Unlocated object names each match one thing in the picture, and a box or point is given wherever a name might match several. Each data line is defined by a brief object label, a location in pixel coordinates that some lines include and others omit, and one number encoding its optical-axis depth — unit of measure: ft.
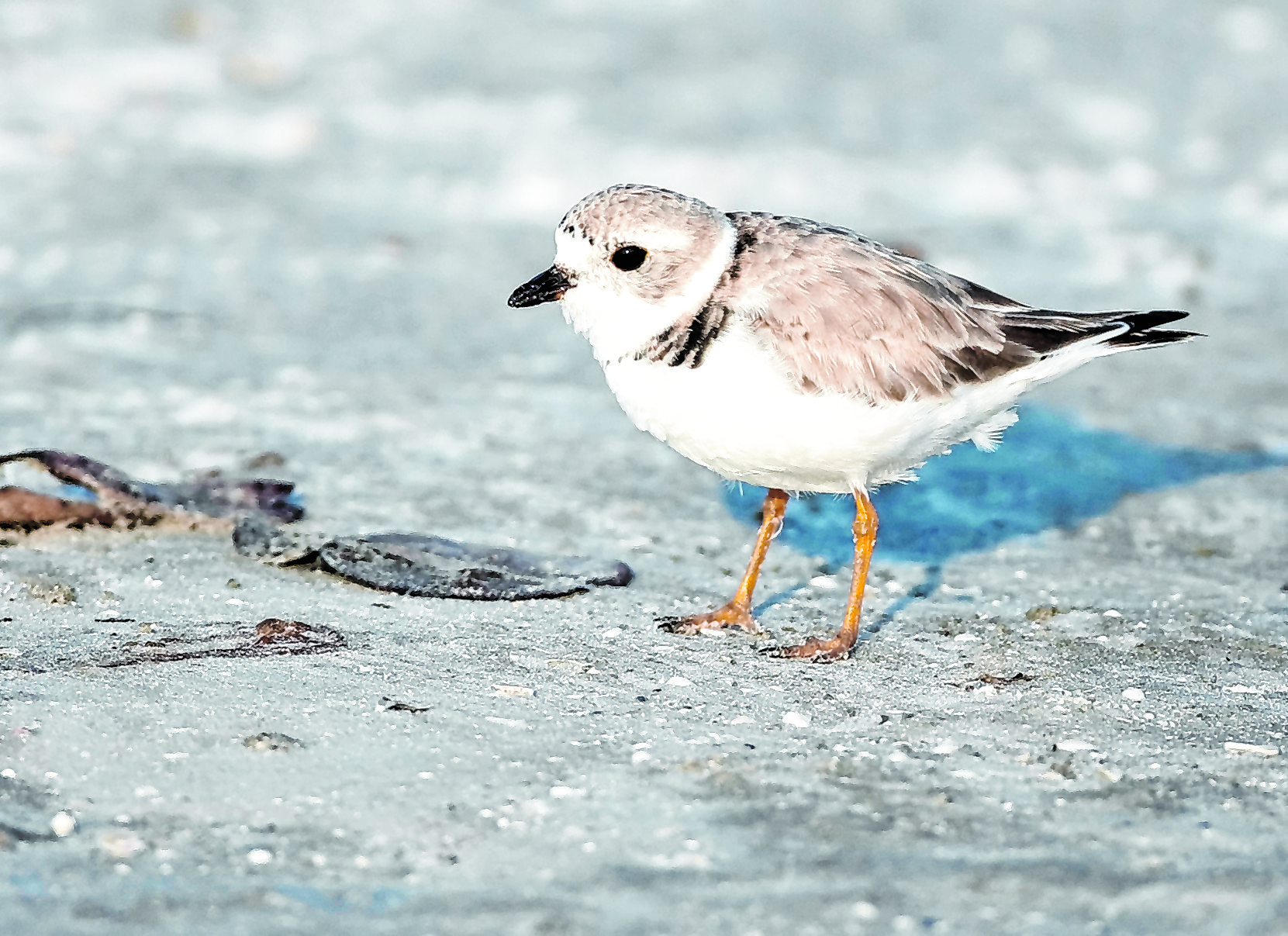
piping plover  25.11
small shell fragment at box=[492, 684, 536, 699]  22.54
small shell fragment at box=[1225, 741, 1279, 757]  21.03
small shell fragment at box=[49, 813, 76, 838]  17.78
